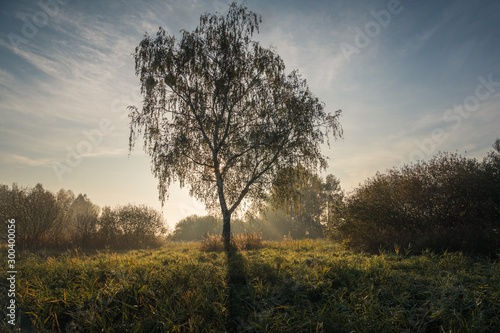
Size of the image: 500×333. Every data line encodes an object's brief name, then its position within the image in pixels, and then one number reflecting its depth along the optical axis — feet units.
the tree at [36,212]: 46.83
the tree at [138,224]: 61.56
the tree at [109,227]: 53.87
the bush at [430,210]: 29.88
